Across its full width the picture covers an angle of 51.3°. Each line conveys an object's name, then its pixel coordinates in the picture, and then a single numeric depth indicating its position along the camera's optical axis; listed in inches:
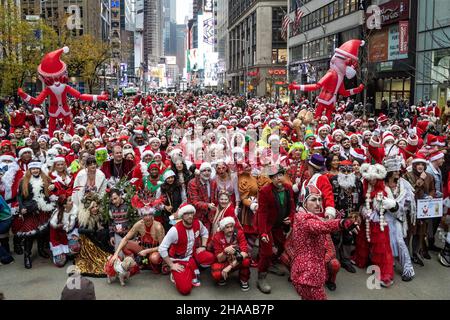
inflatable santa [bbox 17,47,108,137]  555.2
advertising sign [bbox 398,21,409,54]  1128.8
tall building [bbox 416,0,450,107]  973.2
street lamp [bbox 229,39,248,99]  2806.1
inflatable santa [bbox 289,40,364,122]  598.9
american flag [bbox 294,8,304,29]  1325.2
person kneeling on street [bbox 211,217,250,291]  238.1
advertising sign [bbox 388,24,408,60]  1184.8
